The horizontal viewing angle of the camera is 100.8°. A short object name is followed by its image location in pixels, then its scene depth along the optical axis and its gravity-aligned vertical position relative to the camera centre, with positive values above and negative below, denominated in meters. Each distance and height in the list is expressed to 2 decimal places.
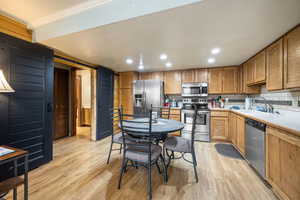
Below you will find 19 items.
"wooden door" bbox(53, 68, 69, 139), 3.62 -0.12
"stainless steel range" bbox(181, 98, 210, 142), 3.48 -0.57
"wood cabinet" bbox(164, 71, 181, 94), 4.14 +0.61
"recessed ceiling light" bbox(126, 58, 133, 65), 3.09 +1.01
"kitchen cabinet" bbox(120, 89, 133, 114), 4.41 -0.02
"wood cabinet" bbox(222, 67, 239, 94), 3.63 +0.59
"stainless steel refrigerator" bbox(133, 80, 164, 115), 4.00 +0.15
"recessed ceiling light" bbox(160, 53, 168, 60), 2.80 +1.01
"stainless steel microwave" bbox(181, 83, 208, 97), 3.79 +0.32
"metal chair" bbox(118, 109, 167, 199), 1.55 -0.68
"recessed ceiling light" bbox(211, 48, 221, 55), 2.42 +0.99
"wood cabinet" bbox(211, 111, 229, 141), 3.38 -0.70
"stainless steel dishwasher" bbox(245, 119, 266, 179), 1.75 -0.70
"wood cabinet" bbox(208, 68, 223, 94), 3.75 +0.58
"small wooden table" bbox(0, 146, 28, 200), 1.11 -0.79
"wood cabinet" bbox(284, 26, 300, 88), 1.66 +0.59
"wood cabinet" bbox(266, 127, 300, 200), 1.21 -0.70
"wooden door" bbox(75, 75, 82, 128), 5.03 +0.03
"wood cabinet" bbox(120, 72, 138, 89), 4.39 +0.76
